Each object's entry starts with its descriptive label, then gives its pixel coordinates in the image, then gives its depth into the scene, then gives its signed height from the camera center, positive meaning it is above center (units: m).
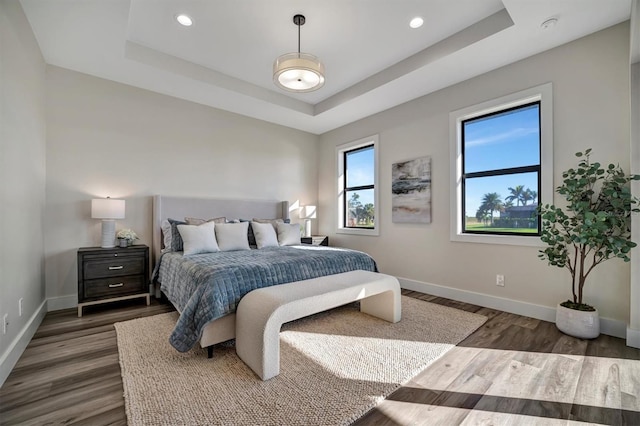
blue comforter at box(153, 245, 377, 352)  2.10 -0.55
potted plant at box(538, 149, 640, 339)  2.32 -0.11
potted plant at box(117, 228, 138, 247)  3.37 -0.28
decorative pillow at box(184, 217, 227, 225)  3.67 -0.08
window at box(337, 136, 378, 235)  4.80 +0.51
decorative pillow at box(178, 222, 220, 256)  3.19 -0.29
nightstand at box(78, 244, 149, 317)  3.01 -0.68
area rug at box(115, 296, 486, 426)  1.56 -1.10
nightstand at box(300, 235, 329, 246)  4.84 -0.45
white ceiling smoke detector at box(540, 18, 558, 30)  2.48 +1.72
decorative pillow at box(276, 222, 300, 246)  4.03 -0.28
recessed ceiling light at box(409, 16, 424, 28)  2.72 +1.90
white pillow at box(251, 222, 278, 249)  3.81 -0.28
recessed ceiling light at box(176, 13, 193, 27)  2.67 +1.88
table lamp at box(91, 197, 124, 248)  3.18 +0.01
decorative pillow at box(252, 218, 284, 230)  4.27 -0.10
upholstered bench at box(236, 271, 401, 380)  1.87 -0.69
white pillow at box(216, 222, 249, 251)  3.49 -0.28
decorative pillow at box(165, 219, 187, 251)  3.44 -0.32
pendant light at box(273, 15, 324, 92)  2.41 +1.27
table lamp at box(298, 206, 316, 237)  5.31 -0.01
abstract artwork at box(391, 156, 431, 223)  3.95 +0.36
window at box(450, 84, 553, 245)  3.00 +0.56
